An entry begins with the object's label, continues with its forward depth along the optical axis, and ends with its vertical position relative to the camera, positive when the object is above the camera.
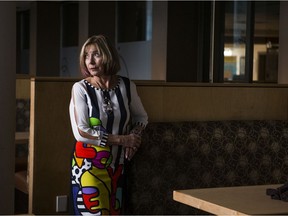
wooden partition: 3.66 -0.19
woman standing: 3.28 -0.24
